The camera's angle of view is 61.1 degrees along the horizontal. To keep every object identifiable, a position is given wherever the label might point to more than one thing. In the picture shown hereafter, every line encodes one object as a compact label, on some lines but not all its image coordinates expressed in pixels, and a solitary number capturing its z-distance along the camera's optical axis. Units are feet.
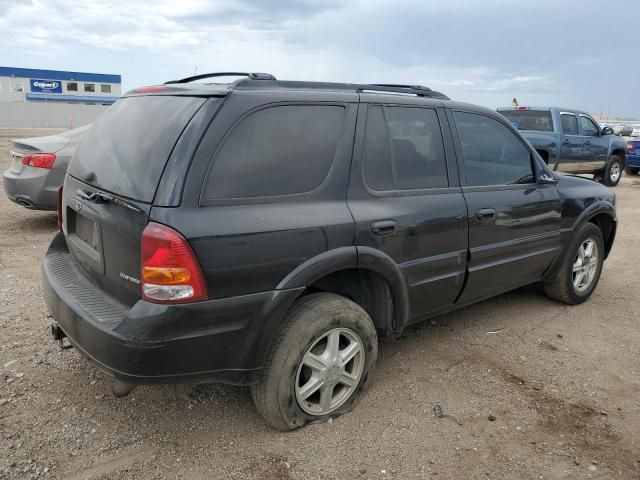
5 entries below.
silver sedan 21.06
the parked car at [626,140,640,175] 54.24
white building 135.71
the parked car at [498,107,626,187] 38.91
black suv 7.93
